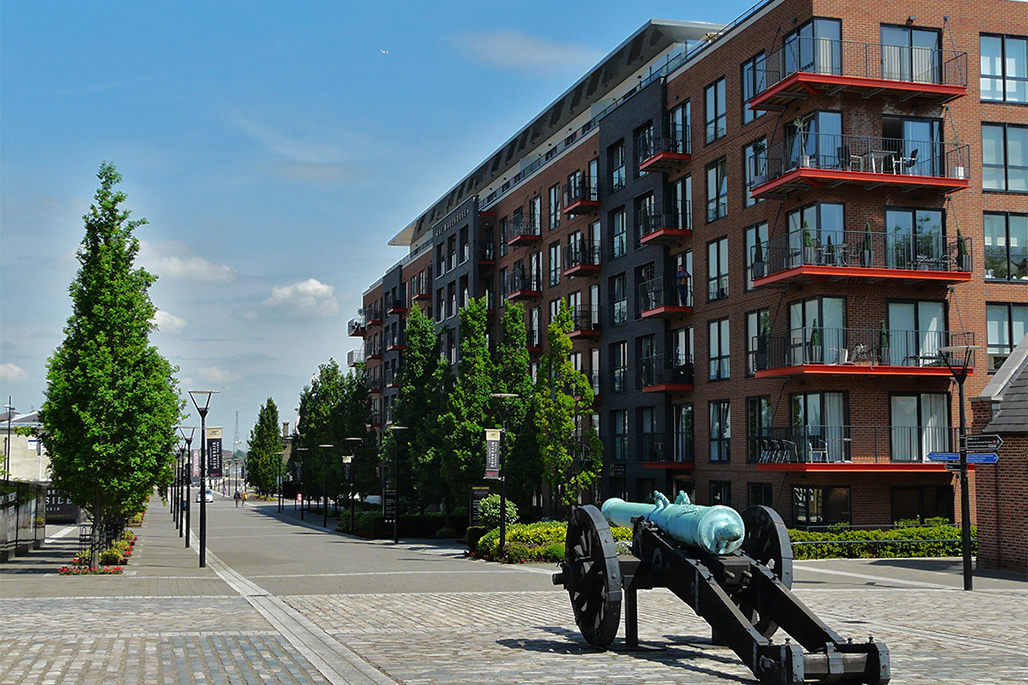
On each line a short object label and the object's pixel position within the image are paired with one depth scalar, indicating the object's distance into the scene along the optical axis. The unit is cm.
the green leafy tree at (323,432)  6450
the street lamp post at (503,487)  3105
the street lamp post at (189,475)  3995
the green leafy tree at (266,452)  11369
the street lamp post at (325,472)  6172
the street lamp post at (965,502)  2128
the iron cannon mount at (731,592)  957
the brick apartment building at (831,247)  3216
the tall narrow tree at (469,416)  4138
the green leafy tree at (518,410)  3969
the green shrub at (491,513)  3716
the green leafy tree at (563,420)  3719
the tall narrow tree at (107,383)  2788
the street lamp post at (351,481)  5168
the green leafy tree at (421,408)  4547
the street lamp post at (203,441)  3059
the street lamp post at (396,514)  4331
